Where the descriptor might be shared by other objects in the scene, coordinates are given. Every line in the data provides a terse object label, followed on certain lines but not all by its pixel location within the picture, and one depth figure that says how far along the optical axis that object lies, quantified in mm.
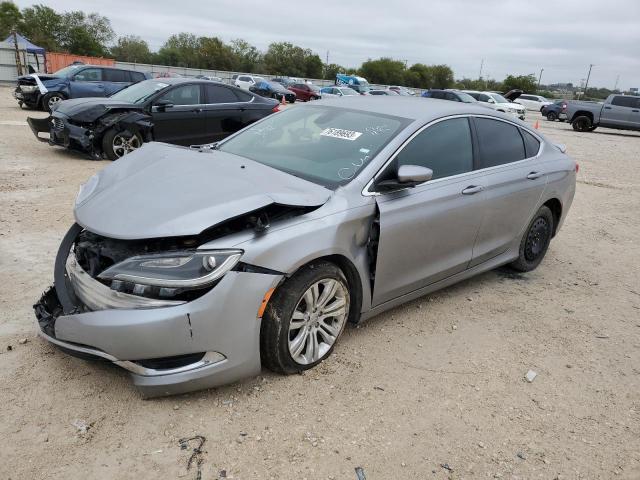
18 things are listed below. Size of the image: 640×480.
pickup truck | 23250
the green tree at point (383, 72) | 91188
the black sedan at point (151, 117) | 8531
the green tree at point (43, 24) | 62003
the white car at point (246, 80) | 38469
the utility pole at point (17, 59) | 25964
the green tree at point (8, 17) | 57909
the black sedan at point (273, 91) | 31966
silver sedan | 2508
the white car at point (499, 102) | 26172
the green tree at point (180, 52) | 80062
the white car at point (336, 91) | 34728
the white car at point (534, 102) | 42125
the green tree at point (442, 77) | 98800
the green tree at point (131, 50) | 82000
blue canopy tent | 27788
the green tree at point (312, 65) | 84062
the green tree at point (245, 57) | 79856
